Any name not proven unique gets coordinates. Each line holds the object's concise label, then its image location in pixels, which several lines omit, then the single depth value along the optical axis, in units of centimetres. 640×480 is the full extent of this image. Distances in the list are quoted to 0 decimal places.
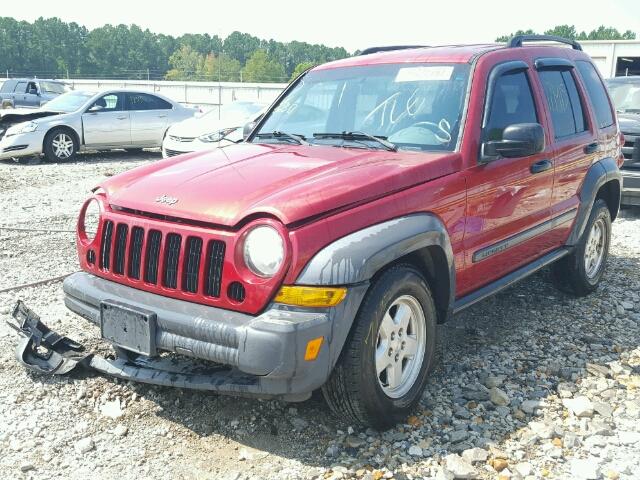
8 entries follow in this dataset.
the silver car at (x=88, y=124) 1323
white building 3381
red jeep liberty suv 291
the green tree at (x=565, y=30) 11011
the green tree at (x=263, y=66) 8812
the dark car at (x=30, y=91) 2200
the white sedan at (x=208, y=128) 1143
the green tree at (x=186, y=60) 10288
